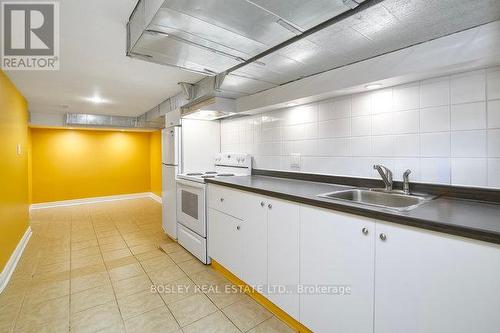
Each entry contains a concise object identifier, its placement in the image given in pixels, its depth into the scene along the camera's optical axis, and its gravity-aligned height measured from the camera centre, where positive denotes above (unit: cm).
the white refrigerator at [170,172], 307 -10
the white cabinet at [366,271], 90 -53
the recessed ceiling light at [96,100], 376 +108
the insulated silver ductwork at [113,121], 491 +96
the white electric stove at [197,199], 252 -39
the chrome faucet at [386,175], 163 -7
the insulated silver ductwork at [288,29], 111 +75
